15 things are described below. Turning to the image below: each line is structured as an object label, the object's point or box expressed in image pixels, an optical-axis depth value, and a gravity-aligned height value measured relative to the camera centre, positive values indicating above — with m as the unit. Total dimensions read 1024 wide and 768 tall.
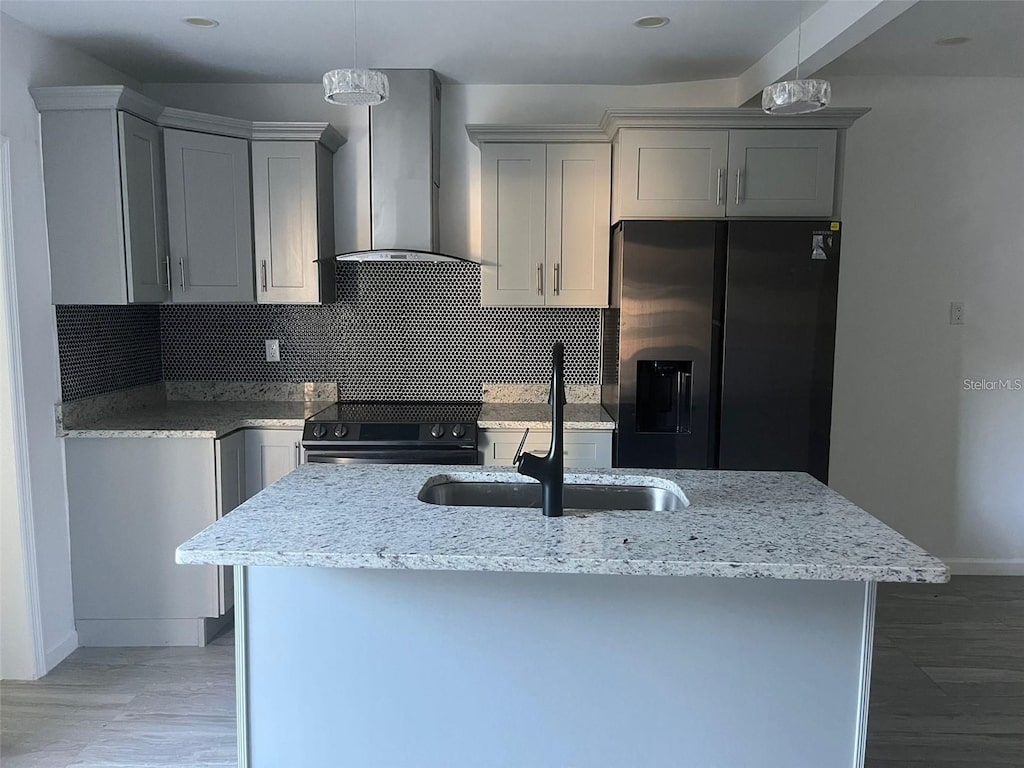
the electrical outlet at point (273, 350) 3.86 -0.15
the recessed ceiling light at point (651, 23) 2.78 +1.18
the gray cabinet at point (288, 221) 3.44 +0.49
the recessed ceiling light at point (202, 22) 2.83 +1.19
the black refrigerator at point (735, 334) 3.14 -0.04
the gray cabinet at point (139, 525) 3.03 -0.87
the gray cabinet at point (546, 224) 3.47 +0.49
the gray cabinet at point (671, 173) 3.16 +0.67
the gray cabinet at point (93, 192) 2.90 +0.54
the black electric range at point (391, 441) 3.25 -0.54
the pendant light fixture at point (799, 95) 2.00 +0.65
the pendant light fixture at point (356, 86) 1.91 +0.64
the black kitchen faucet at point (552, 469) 1.78 -0.36
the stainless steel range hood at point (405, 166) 3.45 +0.76
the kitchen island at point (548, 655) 1.68 -0.80
